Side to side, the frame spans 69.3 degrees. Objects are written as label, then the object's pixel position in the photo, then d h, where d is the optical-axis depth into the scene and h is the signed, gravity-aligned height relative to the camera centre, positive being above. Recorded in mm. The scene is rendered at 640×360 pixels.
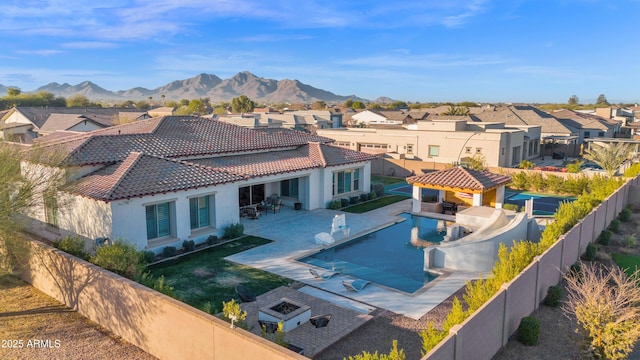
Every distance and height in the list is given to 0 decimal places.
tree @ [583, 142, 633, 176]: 39847 -3670
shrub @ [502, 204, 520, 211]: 30547 -6124
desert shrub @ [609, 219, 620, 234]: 24734 -5981
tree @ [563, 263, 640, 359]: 11039 -5011
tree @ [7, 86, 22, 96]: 136988 +5339
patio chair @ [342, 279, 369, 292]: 16922 -6312
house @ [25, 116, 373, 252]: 20641 -3472
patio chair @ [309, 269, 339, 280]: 18344 -6449
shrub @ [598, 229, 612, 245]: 22406 -5913
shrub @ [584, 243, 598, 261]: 19906 -5919
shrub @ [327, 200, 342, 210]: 31625 -6305
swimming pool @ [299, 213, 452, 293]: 18719 -6652
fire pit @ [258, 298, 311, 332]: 13297 -5922
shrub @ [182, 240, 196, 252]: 22094 -6373
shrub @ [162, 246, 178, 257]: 21281 -6425
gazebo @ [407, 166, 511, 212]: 28297 -4474
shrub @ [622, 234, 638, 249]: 22031 -6030
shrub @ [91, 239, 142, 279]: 14797 -4850
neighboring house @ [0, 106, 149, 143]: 60875 -1493
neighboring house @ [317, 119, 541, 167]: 47656 -3115
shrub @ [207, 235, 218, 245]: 23234 -6428
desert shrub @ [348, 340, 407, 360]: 9008 -4718
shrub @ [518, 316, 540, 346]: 12578 -5876
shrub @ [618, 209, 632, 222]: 27109 -5899
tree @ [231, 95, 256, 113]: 150250 +1959
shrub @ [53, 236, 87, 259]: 16936 -5038
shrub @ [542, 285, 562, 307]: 15133 -5950
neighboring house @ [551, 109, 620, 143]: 68938 -1807
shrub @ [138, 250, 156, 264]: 20047 -6360
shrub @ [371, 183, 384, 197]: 36591 -6100
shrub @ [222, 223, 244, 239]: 24266 -6271
